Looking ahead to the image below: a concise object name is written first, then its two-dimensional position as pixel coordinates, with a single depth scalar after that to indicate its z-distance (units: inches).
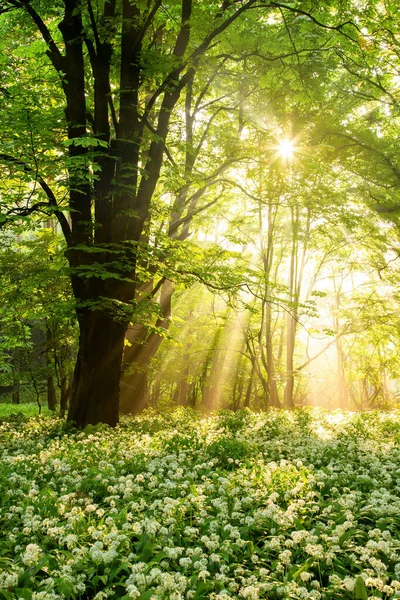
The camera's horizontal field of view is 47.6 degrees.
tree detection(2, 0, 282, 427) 371.6
